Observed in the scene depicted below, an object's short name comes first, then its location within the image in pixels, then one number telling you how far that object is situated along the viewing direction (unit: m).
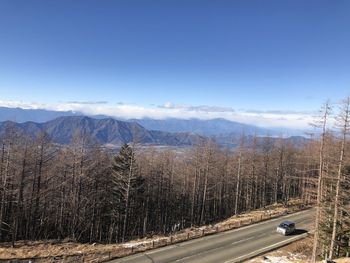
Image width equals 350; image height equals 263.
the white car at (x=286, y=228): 38.59
